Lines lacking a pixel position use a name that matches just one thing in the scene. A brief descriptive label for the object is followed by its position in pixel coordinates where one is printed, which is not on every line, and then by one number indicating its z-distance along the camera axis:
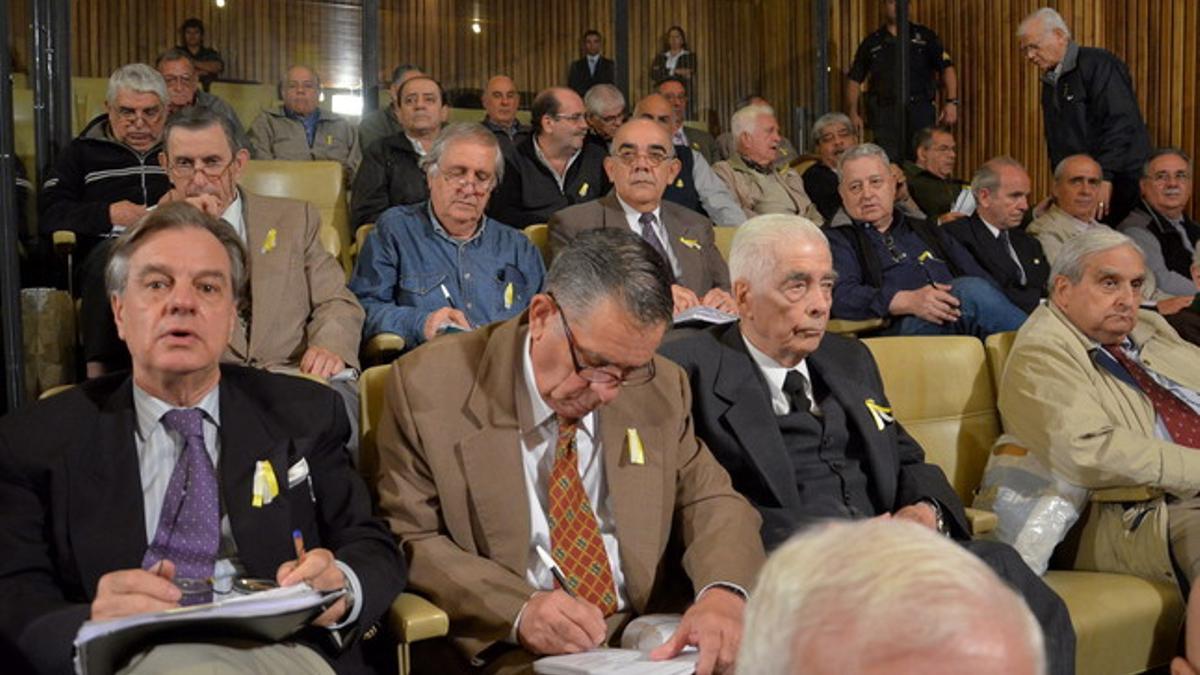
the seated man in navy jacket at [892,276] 4.58
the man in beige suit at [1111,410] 3.05
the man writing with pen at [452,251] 3.75
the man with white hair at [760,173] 5.91
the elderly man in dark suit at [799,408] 2.76
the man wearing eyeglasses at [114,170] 3.95
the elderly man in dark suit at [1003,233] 5.22
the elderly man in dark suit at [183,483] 1.92
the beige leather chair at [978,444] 2.87
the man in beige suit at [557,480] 2.19
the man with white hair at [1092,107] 6.20
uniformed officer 7.28
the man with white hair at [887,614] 0.71
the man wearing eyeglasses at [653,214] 4.32
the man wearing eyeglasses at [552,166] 5.05
